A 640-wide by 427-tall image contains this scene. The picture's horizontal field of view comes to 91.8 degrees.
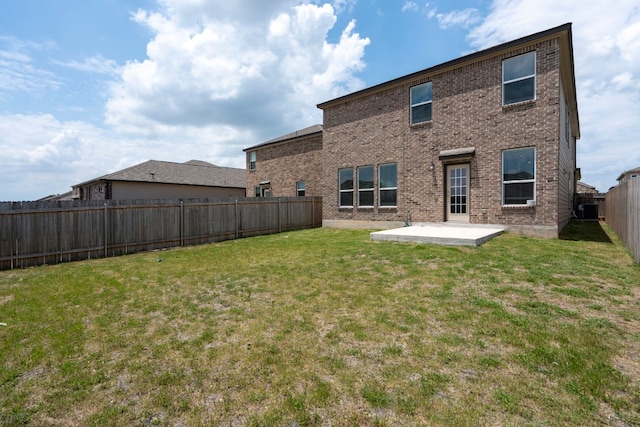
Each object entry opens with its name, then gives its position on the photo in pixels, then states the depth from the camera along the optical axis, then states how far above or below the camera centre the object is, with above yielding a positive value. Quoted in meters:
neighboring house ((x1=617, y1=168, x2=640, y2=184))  33.91 +3.98
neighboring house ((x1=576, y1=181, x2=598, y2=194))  34.37 +2.24
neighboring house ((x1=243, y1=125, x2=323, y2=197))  19.59 +3.06
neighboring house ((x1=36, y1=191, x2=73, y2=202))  39.42 +1.97
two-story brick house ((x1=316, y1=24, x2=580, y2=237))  10.40 +2.70
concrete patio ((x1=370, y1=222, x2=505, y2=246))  9.00 -0.81
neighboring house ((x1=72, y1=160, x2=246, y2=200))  21.72 +2.08
